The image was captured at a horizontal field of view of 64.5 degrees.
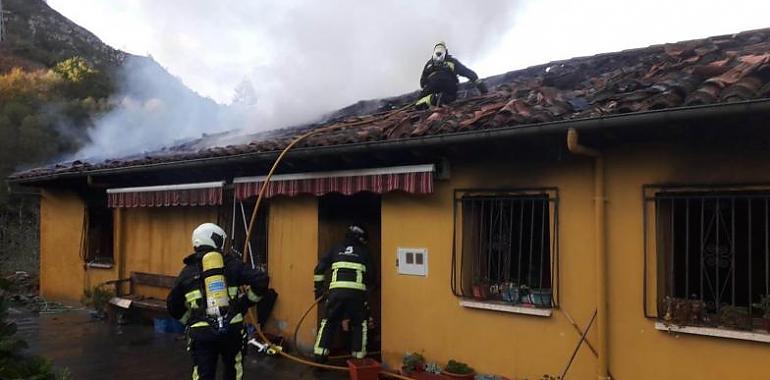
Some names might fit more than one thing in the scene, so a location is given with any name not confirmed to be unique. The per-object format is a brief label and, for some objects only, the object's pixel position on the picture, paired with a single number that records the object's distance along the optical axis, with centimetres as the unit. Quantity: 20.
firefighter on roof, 838
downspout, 528
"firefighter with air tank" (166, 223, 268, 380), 515
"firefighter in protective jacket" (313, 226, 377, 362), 714
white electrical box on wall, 671
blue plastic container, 963
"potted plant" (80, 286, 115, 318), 1075
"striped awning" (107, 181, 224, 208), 885
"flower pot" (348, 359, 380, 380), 623
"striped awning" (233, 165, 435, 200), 640
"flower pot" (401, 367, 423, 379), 635
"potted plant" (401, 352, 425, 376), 642
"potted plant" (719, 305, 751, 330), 467
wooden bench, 993
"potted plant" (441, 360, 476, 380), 598
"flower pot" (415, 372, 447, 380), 606
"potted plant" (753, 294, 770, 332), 460
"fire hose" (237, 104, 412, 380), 679
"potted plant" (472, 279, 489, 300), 629
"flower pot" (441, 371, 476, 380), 597
